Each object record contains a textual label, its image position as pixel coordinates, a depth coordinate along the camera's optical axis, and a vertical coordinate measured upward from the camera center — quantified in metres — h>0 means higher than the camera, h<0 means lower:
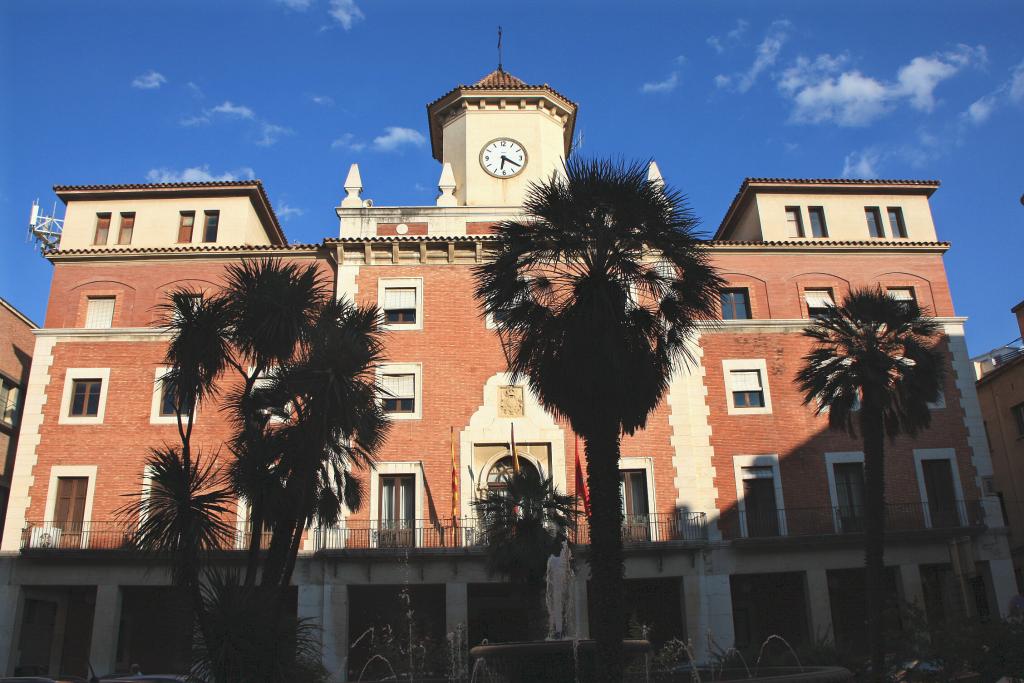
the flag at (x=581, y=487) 26.42 +3.87
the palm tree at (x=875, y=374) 22.39 +5.96
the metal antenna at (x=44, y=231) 37.00 +16.06
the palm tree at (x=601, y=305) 14.69 +5.36
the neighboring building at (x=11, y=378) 31.21 +8.97
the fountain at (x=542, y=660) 13.73 -0.53
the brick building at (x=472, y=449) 27.27 +5.36
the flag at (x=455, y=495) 27.50 +3.85
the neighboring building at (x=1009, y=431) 35.47 +7.09
